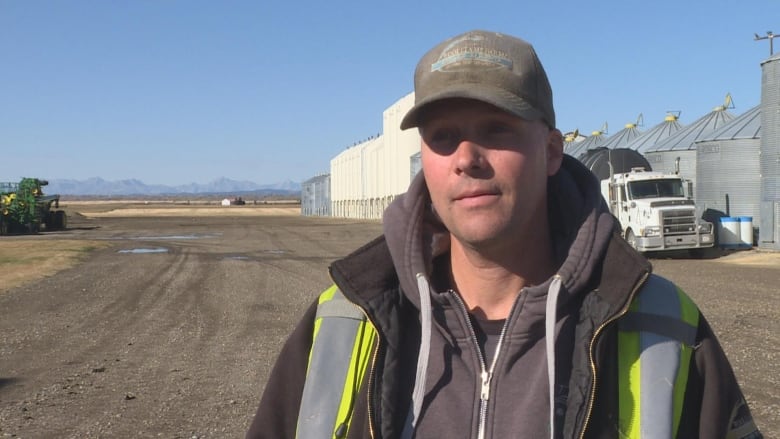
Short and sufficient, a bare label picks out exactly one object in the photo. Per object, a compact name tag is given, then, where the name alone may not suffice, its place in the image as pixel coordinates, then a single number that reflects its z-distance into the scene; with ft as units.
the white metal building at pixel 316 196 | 322.55
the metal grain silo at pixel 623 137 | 164.45
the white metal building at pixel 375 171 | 214.61
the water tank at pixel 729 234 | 90.68
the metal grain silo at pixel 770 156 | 87.25
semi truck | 80.59
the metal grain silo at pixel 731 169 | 97.45
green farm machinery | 151.12
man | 6.48
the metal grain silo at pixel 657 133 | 142.72
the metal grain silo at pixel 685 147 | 115.03
